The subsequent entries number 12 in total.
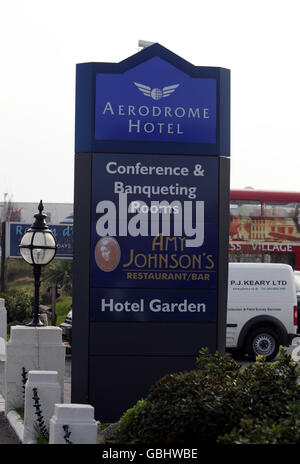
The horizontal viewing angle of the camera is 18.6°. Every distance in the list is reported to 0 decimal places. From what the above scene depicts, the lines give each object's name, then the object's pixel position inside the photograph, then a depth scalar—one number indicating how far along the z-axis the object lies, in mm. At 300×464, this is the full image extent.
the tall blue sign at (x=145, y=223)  11438
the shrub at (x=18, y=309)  28469
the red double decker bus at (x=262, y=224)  31297
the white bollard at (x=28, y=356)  12242
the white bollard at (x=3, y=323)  22597
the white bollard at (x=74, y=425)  7172
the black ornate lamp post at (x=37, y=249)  14102
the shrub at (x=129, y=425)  7659
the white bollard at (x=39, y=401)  9312
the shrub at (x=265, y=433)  6613
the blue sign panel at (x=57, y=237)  33406
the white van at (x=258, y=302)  21984
